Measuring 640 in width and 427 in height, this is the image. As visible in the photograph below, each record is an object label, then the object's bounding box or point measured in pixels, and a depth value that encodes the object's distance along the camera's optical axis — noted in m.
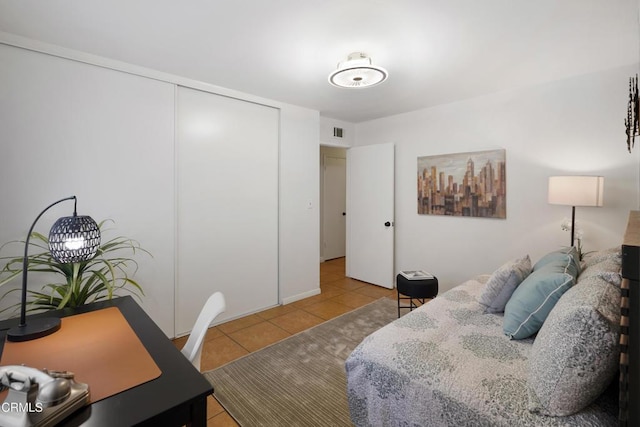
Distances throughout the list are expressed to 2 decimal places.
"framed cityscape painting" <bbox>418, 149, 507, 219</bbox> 3.30
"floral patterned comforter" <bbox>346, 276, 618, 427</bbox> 1.11
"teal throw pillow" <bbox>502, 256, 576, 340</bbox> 1.52
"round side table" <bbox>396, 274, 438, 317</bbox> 2.84
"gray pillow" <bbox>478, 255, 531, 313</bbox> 1.92
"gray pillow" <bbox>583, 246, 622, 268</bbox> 1.69
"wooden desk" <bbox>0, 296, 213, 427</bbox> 0.85
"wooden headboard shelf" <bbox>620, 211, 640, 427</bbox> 0.81
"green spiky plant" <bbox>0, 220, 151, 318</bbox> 1.75
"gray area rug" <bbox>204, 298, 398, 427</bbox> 1.82
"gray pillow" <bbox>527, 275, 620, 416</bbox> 0.99
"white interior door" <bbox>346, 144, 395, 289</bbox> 4.22
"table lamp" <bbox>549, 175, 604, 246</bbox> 2.43
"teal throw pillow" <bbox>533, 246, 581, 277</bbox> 1.80
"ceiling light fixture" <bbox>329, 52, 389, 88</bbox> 2.19
